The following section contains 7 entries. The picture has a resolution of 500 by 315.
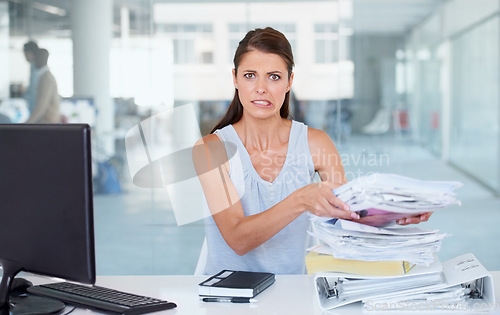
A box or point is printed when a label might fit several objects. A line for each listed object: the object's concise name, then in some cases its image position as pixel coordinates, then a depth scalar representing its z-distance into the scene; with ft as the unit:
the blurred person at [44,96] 21.20
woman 7.32
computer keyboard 5.12
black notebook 5.36
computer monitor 4.63
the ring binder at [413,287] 5.07
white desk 5.10
